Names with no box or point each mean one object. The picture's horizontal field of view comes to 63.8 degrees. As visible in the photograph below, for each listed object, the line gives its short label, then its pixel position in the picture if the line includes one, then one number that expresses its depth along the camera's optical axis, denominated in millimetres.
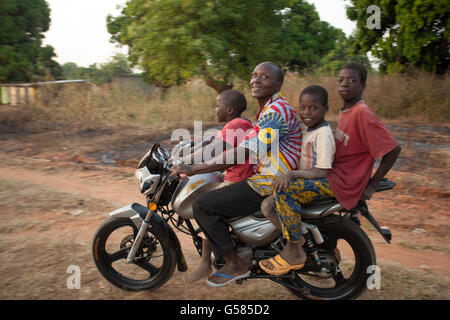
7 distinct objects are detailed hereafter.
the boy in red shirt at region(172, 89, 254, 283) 2893
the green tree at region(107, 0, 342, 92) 9219
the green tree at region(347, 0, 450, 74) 10836
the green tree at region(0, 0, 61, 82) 17125
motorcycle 2930
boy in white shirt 2695
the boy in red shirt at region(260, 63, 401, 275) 2688
